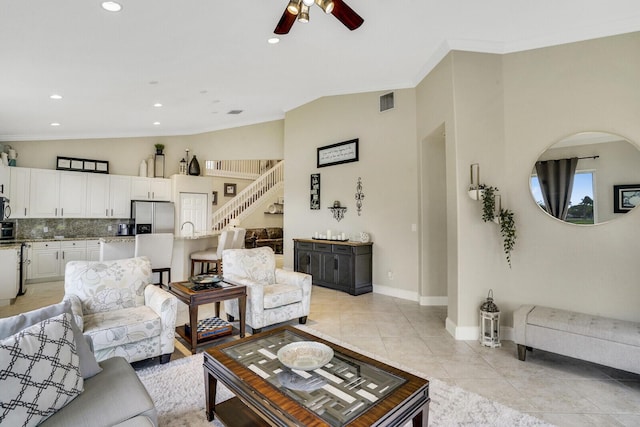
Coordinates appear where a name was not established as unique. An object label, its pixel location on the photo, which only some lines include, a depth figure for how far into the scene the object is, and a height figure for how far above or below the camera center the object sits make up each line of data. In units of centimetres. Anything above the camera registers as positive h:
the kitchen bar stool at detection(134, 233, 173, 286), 491 -49
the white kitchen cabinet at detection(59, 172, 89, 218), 650 +51
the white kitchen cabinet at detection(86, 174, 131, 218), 680 +48
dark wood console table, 525 -82
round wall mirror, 297 +36
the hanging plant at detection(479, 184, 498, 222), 338 +13
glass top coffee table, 144 -88
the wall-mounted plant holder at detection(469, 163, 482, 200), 345 +40
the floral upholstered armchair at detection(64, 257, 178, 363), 251 -81
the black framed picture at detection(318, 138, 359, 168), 571 +118
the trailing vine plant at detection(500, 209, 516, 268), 335 -16
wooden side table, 302 -79
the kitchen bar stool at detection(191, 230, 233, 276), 577 -68
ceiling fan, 225 +155
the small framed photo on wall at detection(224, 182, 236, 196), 1088 +97
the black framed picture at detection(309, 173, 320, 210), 629 +49
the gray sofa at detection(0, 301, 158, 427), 129 -74
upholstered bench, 248 -102
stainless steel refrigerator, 714 +4
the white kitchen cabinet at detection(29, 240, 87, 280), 596 -72
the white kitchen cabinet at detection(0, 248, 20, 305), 450 -79
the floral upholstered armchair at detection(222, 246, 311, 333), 349 -84
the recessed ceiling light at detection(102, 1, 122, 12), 283 +191
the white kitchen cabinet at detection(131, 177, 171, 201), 731 +69
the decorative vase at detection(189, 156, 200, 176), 798 +127
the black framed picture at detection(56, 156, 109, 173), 670 +116
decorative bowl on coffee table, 182 -84
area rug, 206 -131
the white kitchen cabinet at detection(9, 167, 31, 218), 604 +52
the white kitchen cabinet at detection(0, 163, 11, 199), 583 +71
